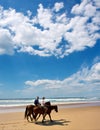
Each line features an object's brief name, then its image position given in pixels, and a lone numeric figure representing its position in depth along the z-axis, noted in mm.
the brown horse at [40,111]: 7952
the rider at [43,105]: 8095
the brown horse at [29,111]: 8207
